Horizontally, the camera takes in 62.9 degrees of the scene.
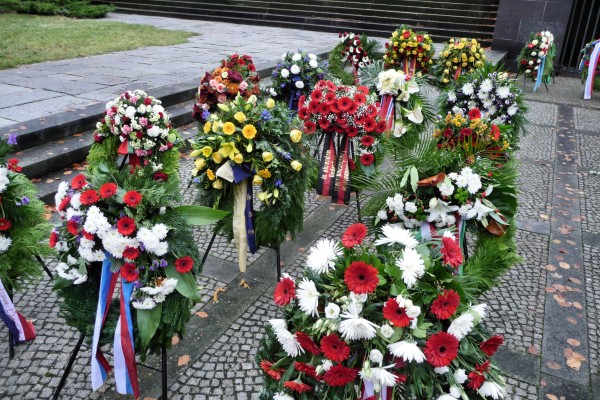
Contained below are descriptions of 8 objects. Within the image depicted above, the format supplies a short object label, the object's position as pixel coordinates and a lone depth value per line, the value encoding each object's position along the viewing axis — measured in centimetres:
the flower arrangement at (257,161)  340
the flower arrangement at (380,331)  186
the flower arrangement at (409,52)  861
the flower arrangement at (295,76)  609
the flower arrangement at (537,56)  1052
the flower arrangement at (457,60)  854
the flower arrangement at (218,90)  546
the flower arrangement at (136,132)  456
